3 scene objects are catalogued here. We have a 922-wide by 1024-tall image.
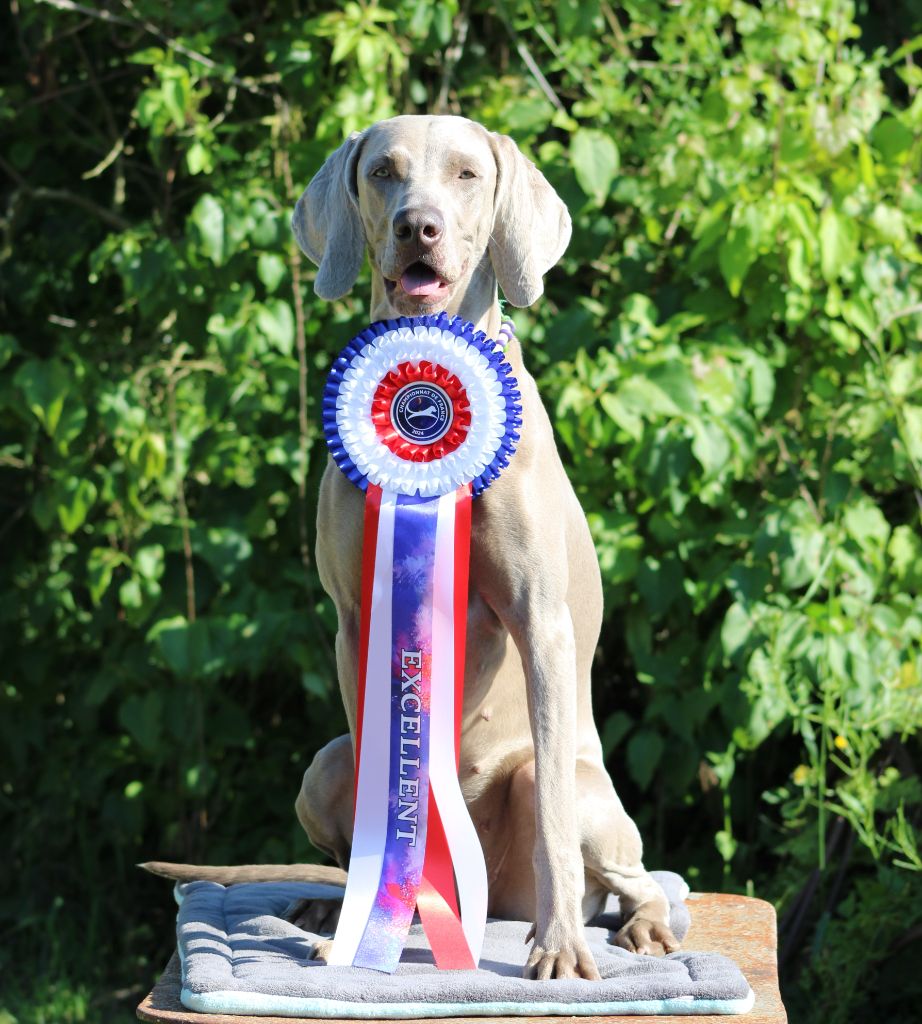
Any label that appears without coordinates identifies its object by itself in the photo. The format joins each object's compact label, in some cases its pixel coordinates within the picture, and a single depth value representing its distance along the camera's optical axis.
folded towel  4.23
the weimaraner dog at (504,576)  4.86
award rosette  4.94
